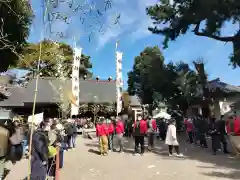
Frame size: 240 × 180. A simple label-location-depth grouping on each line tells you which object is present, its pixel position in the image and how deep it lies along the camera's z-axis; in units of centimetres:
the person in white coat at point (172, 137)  794
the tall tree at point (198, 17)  1190
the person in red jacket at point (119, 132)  877
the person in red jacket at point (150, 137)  943
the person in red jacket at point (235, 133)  751
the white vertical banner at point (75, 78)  1212
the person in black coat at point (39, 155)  401
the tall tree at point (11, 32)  979
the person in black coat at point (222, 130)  825
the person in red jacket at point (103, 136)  851
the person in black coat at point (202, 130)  954
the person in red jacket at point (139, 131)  825
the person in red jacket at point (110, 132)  913
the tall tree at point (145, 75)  1815
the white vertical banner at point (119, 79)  1218
